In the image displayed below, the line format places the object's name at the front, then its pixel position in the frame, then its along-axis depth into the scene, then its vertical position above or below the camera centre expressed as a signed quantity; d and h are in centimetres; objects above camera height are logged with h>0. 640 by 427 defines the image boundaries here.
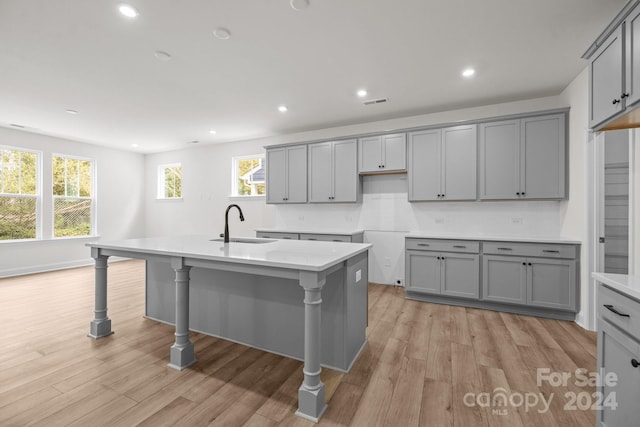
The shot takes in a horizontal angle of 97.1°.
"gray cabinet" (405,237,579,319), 313 -74
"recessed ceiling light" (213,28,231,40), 236 +152
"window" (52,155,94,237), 582 +32
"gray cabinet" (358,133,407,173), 425 +93
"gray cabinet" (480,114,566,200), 338 +69
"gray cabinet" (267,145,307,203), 500 +69
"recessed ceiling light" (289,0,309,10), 204 +153
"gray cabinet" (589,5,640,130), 167 +91
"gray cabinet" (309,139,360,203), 461 +69
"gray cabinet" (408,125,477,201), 381 +70
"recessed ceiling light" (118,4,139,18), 208 +151
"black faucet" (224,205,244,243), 276 -23
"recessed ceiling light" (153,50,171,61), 269 +152
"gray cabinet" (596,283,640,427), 117 -64
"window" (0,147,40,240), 514 +32
